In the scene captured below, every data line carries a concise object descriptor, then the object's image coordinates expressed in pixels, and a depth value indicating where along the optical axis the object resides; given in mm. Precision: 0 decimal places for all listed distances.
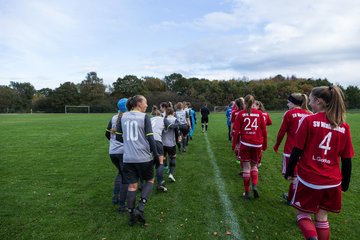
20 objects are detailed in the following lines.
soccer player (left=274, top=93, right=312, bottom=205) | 4891
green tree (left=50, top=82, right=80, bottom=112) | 71875
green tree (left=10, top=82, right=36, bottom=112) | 81169
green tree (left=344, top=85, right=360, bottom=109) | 66862
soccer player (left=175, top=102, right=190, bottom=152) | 10348
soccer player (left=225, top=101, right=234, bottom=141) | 14112
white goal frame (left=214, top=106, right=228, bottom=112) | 62175
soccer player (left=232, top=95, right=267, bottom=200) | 5520
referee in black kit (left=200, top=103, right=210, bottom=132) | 16881
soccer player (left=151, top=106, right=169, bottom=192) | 6293
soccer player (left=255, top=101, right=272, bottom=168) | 6566
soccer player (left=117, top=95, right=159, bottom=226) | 4461
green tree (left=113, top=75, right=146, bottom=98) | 75625
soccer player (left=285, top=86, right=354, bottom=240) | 3039
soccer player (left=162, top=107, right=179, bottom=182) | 6902
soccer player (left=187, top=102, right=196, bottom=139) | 13769
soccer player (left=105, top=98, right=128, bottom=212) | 5000
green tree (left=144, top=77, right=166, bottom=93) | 83188
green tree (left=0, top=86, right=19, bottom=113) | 78625
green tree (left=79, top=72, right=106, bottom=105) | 75625
